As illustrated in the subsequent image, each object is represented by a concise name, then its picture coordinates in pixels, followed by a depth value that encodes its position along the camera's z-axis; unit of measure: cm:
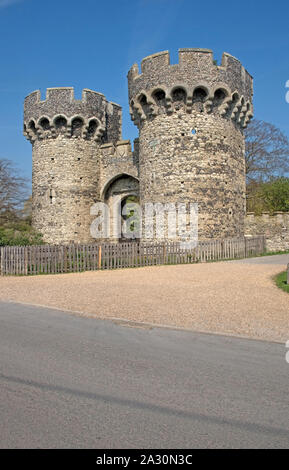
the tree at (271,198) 2705
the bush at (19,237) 1847
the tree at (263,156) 3297
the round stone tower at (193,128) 1898
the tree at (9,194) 2817
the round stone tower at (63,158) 2394
